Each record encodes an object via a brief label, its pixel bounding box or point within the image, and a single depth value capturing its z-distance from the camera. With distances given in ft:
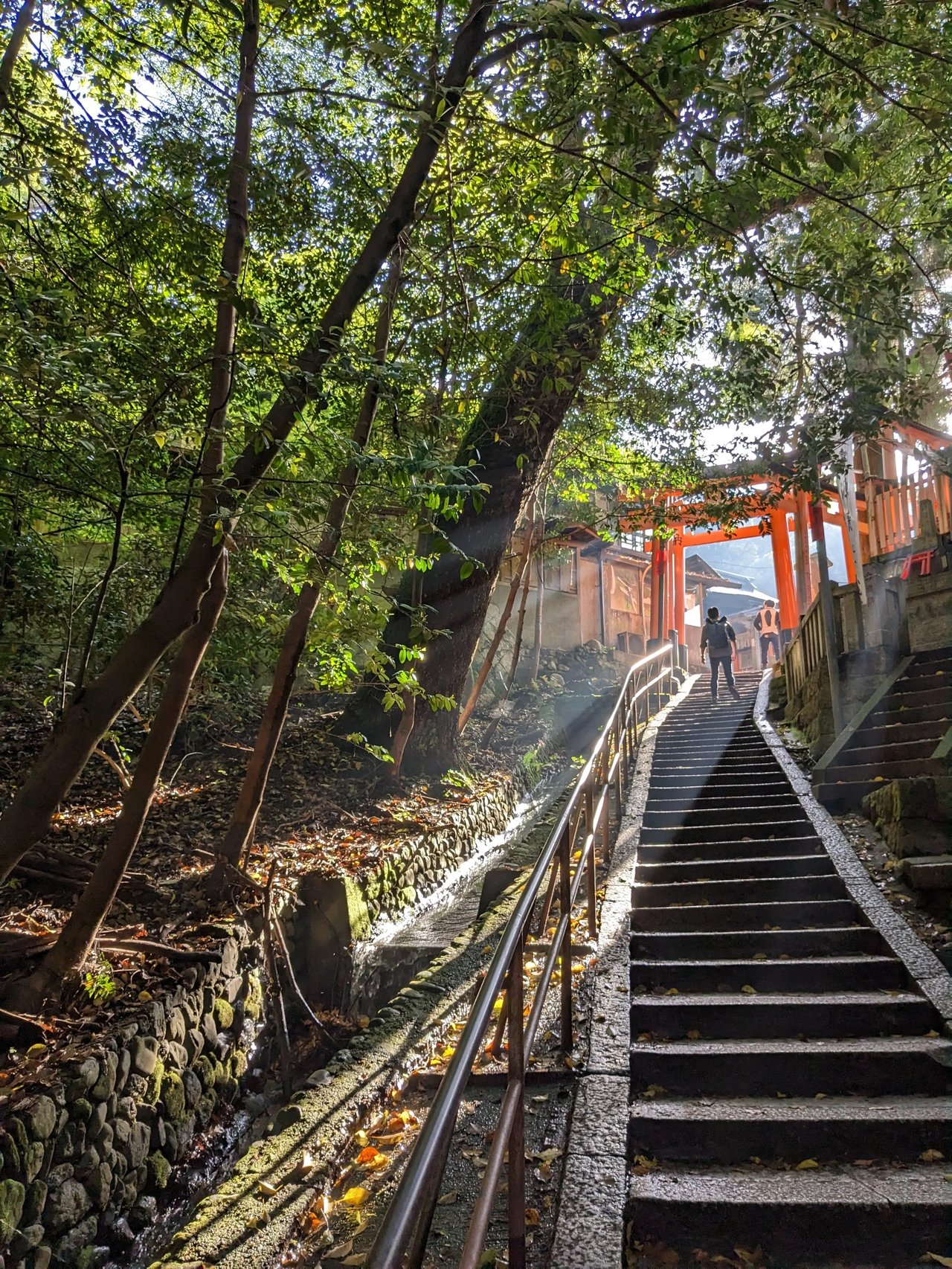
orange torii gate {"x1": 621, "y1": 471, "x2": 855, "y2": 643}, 39.75
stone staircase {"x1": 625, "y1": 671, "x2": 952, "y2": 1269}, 9.07
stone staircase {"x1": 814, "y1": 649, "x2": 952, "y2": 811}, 24.36
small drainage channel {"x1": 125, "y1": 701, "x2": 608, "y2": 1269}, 14.37
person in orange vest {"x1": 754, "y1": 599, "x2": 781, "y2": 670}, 81.00
